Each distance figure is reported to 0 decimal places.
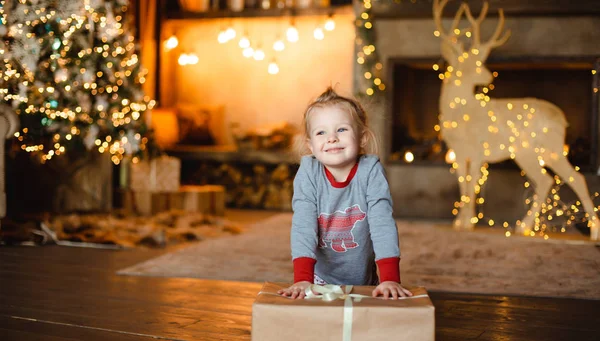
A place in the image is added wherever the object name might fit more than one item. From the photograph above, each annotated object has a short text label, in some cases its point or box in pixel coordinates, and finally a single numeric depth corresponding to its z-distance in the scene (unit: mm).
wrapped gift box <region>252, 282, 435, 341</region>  1384
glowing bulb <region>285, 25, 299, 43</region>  6055
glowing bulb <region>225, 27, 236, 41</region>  6230
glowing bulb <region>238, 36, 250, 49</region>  6223
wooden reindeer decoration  4125
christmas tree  3752
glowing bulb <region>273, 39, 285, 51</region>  6191
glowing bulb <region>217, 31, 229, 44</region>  6262
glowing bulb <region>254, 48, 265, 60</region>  6262
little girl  1773
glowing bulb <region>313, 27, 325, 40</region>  6016
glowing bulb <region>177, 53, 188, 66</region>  6273
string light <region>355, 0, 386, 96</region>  5074
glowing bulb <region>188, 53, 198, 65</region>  6299
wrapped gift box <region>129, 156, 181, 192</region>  4965
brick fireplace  4727
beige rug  2801
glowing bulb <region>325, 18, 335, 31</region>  5969
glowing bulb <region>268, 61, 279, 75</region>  6172
